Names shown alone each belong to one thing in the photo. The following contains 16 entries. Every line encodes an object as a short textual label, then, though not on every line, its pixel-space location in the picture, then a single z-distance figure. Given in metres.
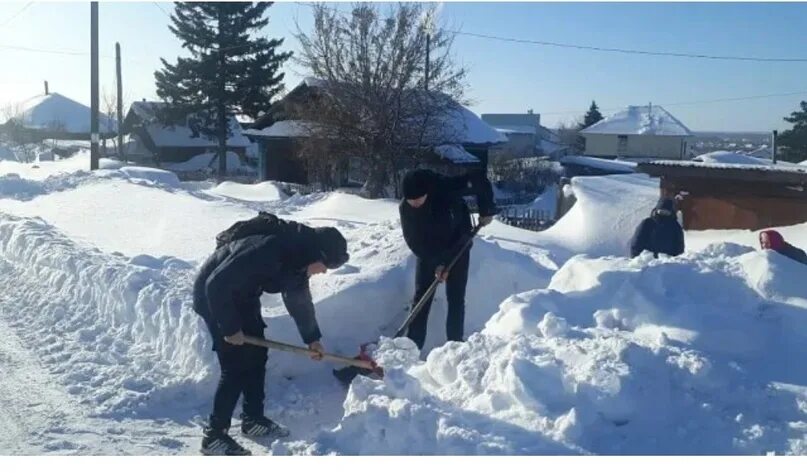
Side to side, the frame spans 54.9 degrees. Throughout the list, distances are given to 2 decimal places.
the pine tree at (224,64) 32.06
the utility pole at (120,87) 34.87
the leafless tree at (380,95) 21.34
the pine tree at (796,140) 35.31
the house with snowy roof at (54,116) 51.84
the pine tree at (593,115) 59.66
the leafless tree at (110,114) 53.42
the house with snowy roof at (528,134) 57.34
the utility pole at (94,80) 21.72
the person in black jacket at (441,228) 5.95
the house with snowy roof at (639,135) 46.22
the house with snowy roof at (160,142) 45.72
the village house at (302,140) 23.14
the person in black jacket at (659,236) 7.90
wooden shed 12.55
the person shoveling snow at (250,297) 4.31
